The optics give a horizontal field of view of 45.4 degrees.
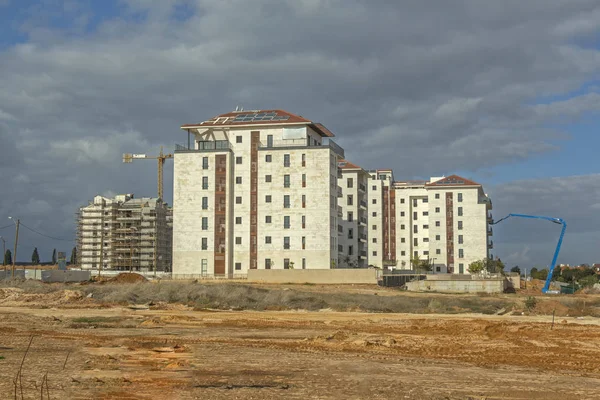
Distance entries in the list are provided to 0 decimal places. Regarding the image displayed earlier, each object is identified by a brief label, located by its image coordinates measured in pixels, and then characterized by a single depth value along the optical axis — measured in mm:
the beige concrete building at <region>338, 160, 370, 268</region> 124812
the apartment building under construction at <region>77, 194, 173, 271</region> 141375
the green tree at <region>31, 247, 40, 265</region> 198625
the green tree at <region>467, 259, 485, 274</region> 127125
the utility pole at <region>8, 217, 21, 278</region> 87500
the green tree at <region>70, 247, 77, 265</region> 182575
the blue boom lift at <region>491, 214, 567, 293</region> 105619
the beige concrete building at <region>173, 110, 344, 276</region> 97438
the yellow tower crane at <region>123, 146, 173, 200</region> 189238
